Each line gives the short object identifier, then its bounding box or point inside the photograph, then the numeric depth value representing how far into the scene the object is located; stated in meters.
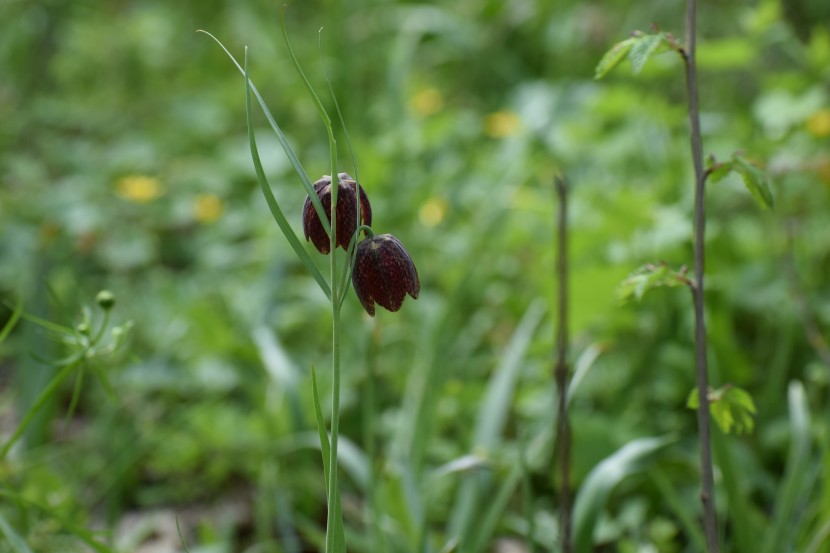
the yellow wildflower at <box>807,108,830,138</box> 1.83
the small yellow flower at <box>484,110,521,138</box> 3.08
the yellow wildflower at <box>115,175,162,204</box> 2.86
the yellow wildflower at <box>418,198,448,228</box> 2.69
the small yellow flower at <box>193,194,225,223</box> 2.89
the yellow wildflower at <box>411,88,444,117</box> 3.41
